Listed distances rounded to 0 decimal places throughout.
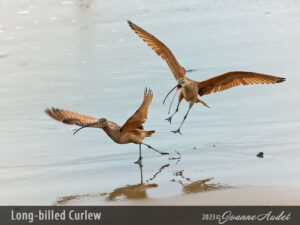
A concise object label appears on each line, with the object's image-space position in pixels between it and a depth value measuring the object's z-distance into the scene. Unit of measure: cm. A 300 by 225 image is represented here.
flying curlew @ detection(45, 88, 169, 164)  1576
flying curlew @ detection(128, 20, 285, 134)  1811
